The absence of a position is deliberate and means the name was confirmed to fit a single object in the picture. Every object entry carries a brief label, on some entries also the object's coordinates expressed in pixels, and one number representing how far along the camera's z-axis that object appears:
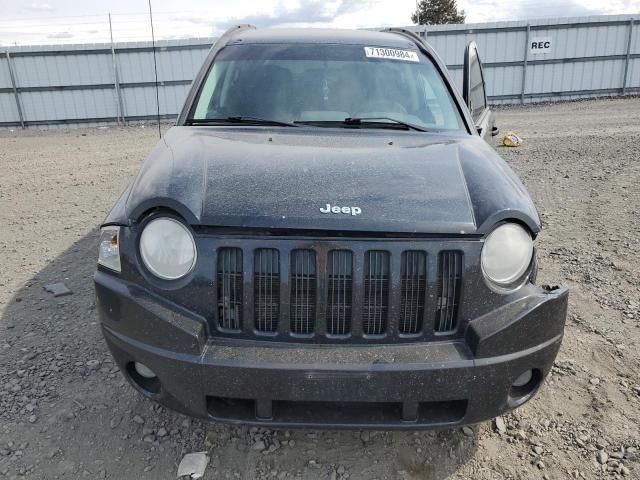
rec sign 17.64
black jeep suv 2.12
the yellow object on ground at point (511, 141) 10.78
